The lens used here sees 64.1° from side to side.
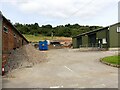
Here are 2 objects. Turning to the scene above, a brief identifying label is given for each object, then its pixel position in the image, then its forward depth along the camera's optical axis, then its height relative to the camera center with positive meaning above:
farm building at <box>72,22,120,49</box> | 19.40 +1.22
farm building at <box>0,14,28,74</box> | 7.96 +0.72
